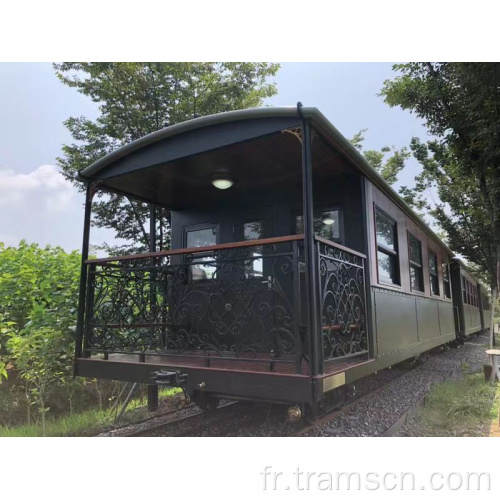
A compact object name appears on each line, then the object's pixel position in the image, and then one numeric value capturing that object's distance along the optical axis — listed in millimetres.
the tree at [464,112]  5957
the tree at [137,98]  8812
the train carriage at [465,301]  11109
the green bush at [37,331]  4512
